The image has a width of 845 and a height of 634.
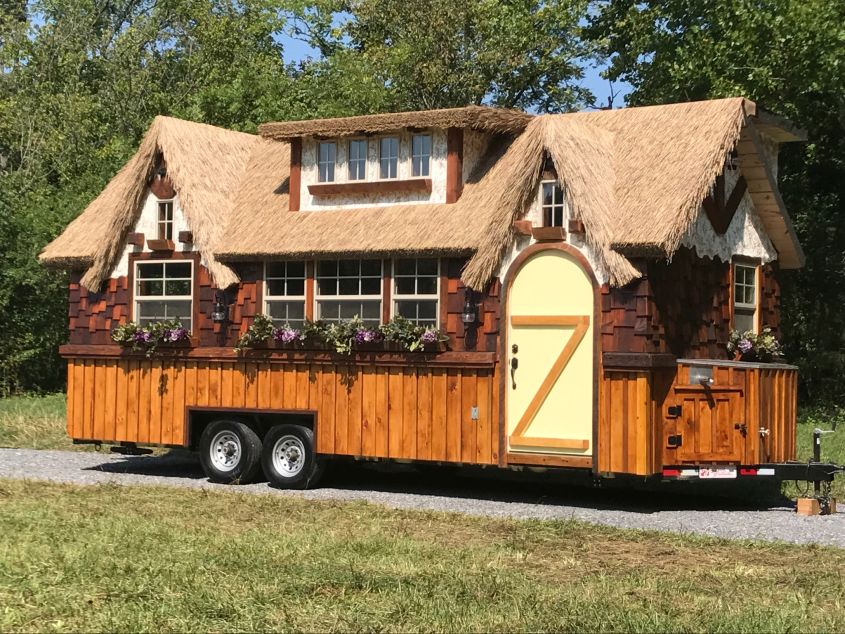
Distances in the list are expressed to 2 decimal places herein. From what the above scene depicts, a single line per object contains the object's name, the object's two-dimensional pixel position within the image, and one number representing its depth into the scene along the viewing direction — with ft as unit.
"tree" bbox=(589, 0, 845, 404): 87.61
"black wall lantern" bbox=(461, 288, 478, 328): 55.06
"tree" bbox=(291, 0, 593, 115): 128.98
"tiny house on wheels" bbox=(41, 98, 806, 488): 52.01
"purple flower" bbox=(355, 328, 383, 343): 56.90
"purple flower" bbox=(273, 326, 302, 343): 58.90
